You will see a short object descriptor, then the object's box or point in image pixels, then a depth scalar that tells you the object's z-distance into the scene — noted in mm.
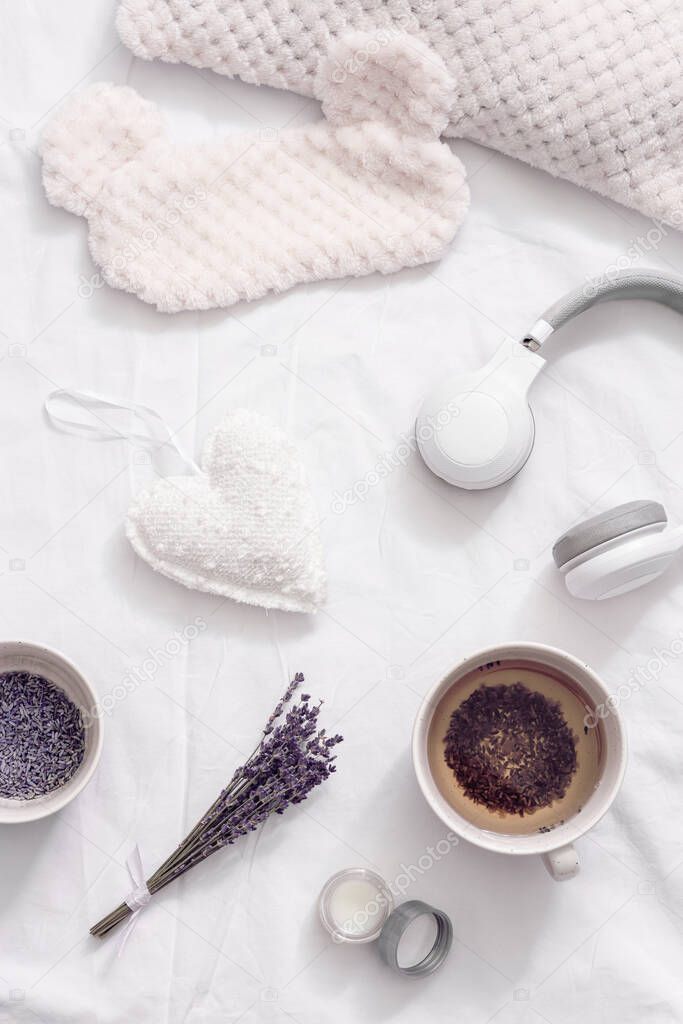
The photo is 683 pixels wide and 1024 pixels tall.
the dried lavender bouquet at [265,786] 834
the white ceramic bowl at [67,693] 800
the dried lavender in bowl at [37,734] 834
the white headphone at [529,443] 822
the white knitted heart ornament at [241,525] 859
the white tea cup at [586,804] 785
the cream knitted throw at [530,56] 862
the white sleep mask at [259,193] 885
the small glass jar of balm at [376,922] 849
